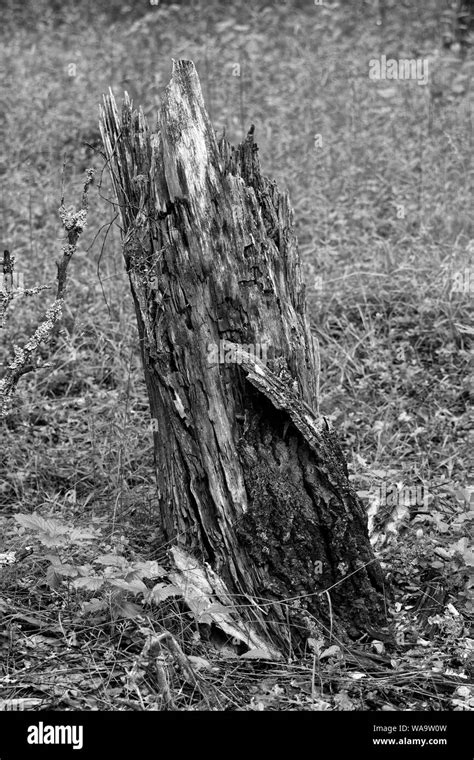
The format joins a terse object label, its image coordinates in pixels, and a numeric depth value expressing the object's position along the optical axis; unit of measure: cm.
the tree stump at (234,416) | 363
